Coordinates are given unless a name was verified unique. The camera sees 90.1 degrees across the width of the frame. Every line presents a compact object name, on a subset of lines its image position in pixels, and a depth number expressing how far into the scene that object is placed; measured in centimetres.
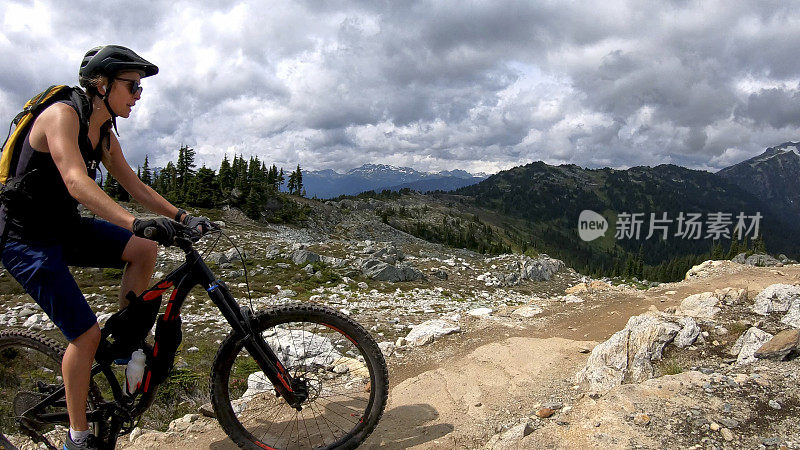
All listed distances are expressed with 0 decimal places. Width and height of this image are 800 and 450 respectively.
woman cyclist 326
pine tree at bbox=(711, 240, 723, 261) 10992
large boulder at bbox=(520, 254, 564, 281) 3014
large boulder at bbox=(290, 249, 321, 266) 2683
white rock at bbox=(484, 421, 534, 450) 416
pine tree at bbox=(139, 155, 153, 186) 6769
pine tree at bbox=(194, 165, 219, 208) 5212
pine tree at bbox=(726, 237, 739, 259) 10850
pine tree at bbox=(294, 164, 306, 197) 10106
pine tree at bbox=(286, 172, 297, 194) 10031
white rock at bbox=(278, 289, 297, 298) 2011
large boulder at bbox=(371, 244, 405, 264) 2811
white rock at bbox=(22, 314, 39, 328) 1483
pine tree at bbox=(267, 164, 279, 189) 8773
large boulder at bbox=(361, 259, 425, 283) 2514
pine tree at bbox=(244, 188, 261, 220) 5431
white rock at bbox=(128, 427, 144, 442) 516
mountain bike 394
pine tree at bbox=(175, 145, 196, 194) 6718
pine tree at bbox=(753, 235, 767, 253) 11509
